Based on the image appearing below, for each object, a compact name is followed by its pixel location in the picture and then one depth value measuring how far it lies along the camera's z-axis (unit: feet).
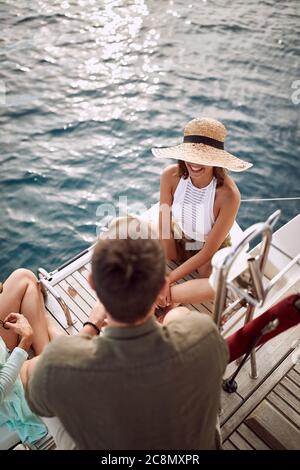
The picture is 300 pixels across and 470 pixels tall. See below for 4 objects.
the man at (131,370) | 4.46
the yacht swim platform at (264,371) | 7.89
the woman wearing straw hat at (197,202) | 9.77
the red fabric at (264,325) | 5.92
